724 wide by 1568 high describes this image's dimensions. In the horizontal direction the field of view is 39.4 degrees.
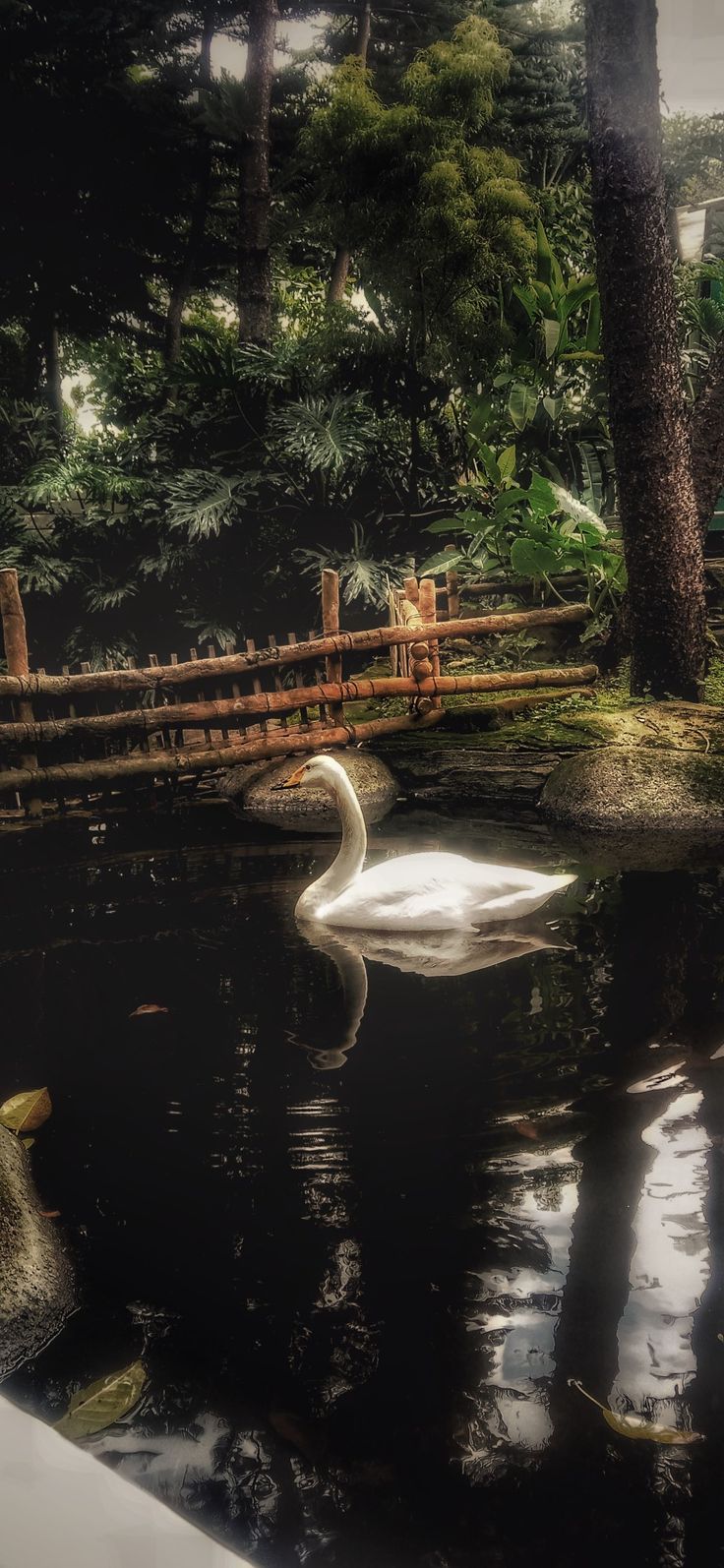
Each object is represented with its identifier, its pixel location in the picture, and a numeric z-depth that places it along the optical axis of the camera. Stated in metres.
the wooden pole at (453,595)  5.46
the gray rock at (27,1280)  1.37
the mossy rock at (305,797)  4.26
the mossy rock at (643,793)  3.80
